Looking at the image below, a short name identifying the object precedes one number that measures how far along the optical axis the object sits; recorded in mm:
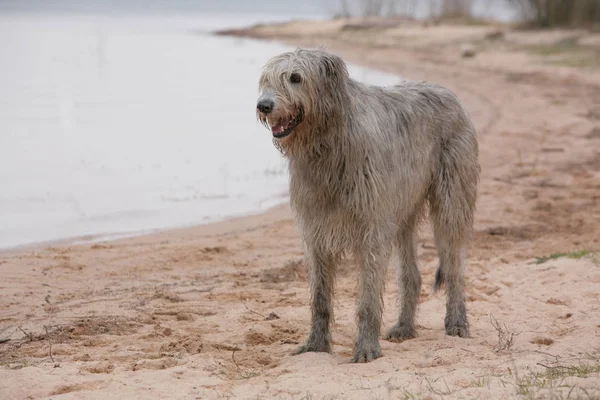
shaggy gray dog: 11312
